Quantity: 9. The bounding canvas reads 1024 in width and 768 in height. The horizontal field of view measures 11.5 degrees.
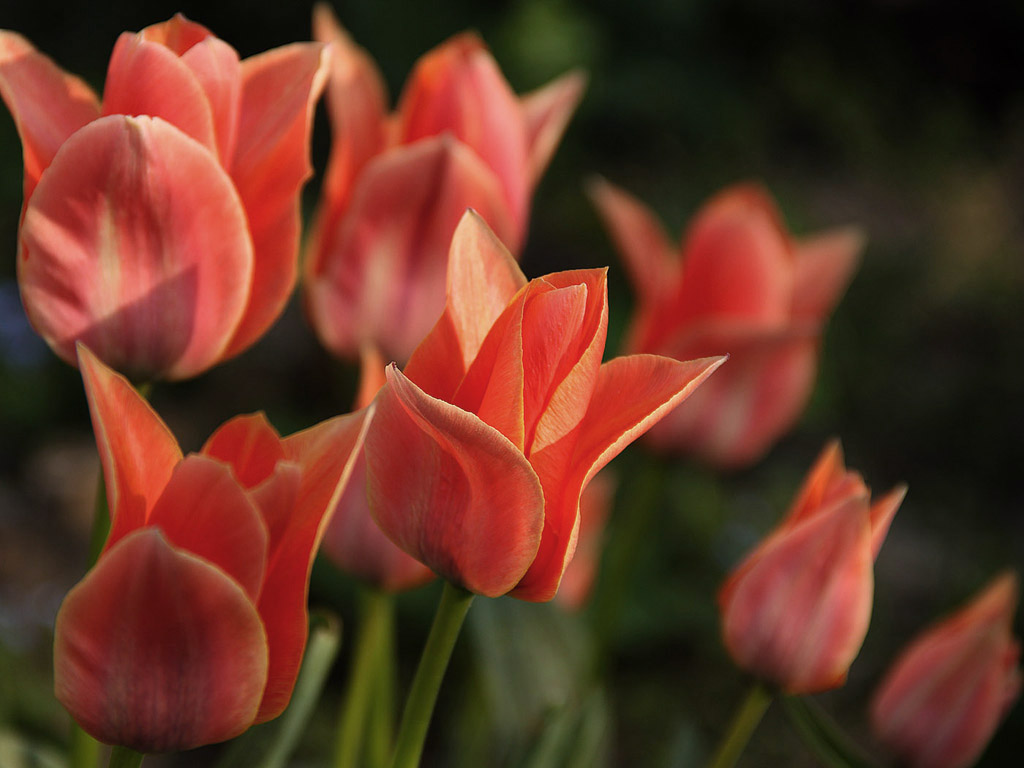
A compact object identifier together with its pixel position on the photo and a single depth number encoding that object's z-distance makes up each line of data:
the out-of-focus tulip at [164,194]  0.86
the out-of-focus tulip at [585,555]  1.06
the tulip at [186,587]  0.83
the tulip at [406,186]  0.92
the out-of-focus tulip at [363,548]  0.91
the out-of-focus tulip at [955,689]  0.91
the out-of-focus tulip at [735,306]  0.99
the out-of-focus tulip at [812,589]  0.88
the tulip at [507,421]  0.84
